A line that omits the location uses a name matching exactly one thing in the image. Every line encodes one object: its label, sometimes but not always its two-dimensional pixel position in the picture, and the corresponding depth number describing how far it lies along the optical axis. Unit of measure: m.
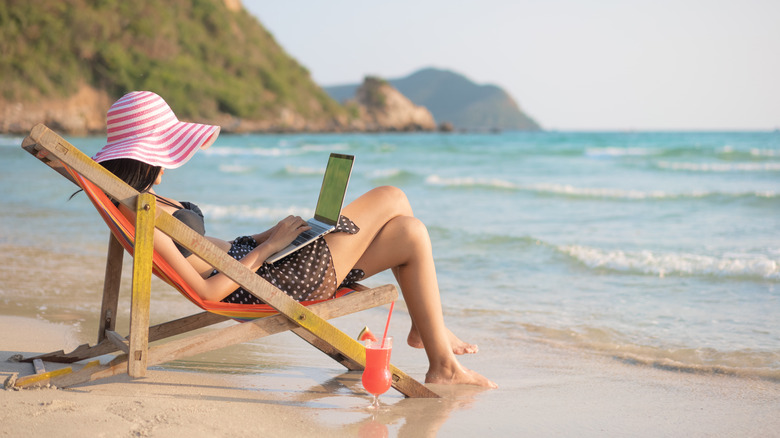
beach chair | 2.23
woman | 2.52
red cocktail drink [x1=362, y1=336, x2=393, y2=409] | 2.56
